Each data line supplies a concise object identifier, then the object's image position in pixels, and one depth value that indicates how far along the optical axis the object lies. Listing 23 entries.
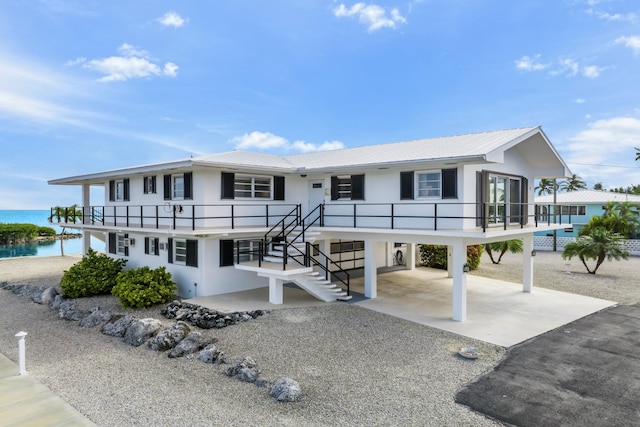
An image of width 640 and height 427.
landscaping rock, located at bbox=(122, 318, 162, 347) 10.94
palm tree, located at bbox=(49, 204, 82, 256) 23.02
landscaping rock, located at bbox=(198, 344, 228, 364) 9.41
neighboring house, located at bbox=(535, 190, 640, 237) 35.09
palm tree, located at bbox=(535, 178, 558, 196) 67.32
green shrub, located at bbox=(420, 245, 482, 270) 22.20
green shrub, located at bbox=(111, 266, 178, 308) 13.98
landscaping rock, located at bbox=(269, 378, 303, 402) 7.47
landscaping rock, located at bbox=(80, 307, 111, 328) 12.75
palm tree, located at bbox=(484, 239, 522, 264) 24.25
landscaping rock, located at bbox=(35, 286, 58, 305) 15.87
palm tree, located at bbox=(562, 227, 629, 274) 20.77
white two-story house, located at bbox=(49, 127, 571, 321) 13.37
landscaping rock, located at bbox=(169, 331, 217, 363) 9.95
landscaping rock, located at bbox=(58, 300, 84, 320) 13.59
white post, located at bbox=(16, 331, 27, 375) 8.93
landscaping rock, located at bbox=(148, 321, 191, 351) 10.40
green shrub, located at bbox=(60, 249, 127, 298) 16.17
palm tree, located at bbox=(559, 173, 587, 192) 70.06
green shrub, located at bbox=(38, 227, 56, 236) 53.21
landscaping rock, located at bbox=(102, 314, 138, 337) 11.73
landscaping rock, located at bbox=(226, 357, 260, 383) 8.41
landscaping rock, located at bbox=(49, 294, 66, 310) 15.06
